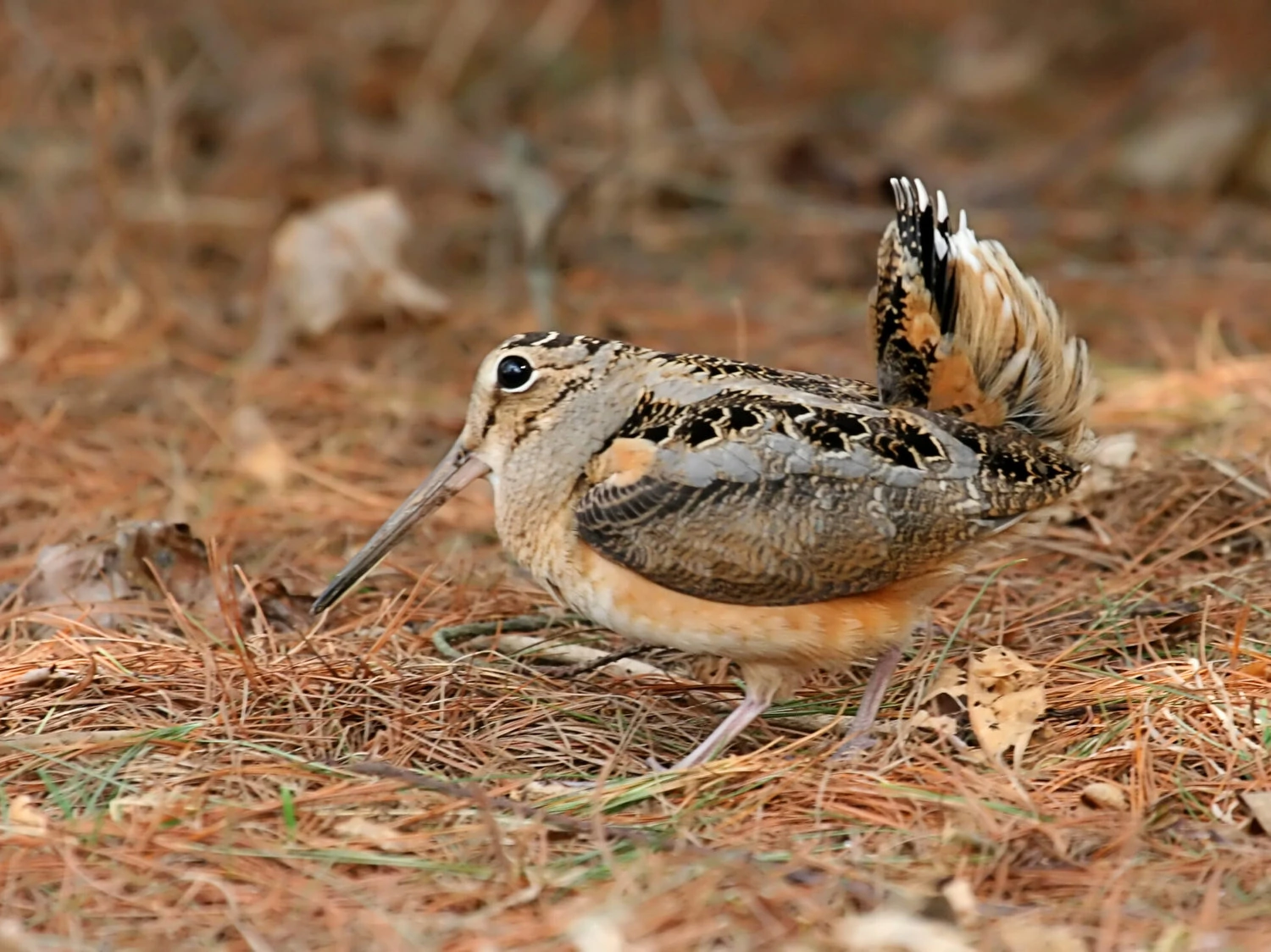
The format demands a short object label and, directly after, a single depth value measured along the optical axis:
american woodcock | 7.47
